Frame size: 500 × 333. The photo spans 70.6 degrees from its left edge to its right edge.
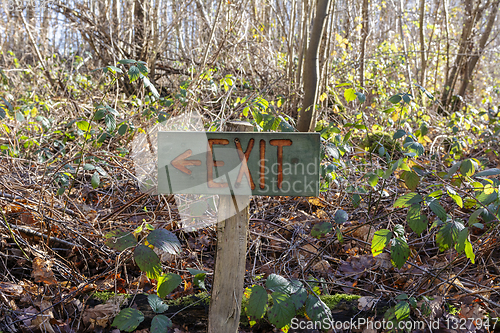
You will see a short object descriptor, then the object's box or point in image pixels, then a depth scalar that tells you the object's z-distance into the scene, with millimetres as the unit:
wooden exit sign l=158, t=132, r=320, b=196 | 1510
